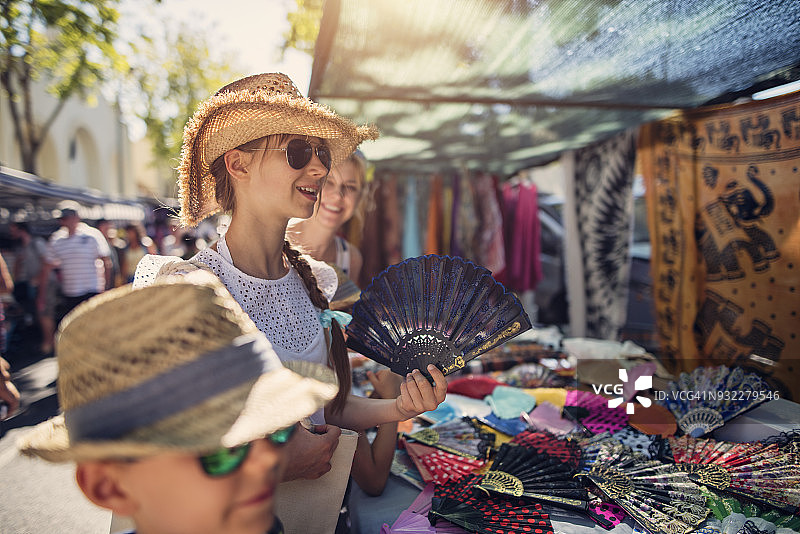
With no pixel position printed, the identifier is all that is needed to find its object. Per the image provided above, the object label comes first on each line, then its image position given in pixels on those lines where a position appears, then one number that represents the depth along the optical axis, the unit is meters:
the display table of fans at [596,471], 1.71
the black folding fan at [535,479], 1.79
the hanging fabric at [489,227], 6.14
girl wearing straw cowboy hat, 1.46
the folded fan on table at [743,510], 1.65
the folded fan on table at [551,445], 2.09
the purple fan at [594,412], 2.44
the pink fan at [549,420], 2.55
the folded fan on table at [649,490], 1.67
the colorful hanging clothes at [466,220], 6.12
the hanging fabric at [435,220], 6.21
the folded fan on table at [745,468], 1.77
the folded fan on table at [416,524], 1.68
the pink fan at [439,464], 2.04
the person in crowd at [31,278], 7.08
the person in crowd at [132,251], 8.34
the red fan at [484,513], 1.63
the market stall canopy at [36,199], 7.63
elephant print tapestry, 2.88
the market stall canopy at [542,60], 2.42
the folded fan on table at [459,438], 2.27
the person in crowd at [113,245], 7.34
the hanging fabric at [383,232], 6.10
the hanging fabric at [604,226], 4.70
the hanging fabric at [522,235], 6.38
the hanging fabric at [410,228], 6.26
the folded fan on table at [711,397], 2.32
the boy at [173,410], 0.75
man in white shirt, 6.32
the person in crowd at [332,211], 2.91
